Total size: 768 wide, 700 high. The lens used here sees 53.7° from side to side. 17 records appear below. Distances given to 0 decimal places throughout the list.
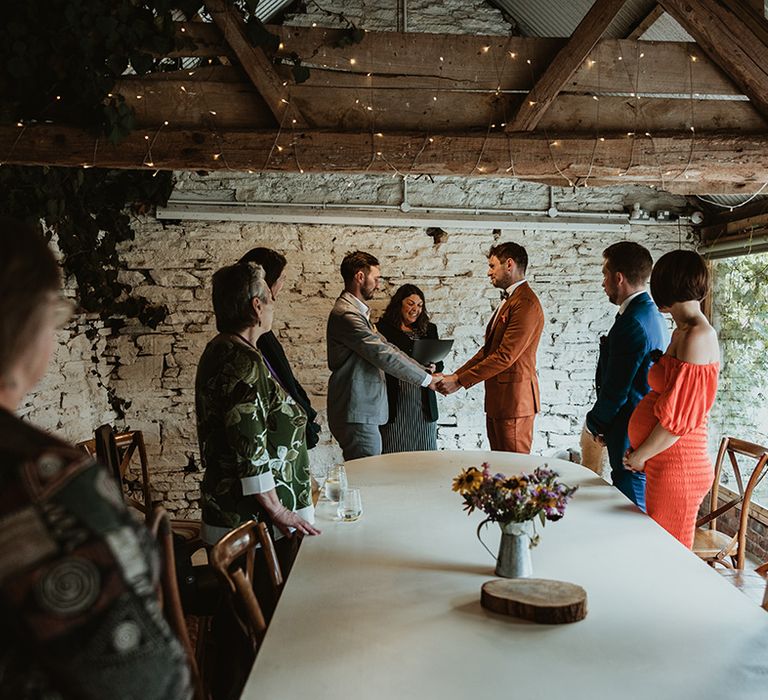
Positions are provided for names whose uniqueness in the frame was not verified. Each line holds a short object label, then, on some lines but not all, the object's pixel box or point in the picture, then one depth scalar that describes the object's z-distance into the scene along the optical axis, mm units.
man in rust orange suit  4531
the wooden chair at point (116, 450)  3686
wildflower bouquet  1975
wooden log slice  1760
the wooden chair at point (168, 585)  1735
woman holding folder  5020
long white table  1496
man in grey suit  4488
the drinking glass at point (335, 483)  2705
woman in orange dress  2826
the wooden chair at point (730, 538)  3328
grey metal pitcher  2031
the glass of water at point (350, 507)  2621
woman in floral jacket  2453
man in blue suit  3549
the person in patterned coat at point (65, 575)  826
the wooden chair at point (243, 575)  1817
